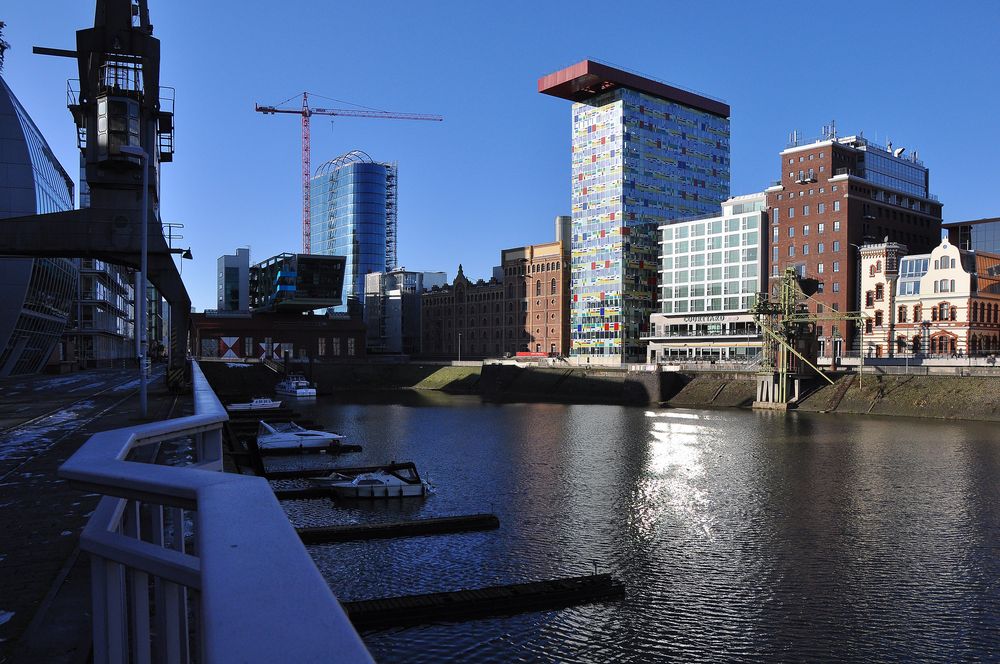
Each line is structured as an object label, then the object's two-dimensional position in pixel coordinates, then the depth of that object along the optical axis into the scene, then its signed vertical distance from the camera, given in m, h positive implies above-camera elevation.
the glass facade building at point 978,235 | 131.62 +18.19
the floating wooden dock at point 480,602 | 21.55 -7.98
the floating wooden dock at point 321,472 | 44.44 -8.27
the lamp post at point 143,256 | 32.56 +3.80
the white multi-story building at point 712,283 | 140.38 +10.37
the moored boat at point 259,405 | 89.31 -8.30
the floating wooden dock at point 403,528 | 30.55 -8.06
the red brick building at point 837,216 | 124.88 +21.08
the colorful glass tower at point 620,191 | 163.00 +32.59
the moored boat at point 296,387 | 123.12 -8.67
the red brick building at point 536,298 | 179.12 +9.29
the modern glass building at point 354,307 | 181.45 +6.97
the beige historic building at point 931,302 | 106.00 +5.08
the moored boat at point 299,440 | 57.84 -8.16
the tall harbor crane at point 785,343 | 98.69 -0.91
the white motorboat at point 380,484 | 39.34 -7.97
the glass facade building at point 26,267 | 75.69 +7.27
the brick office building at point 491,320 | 195.50 +4.19
